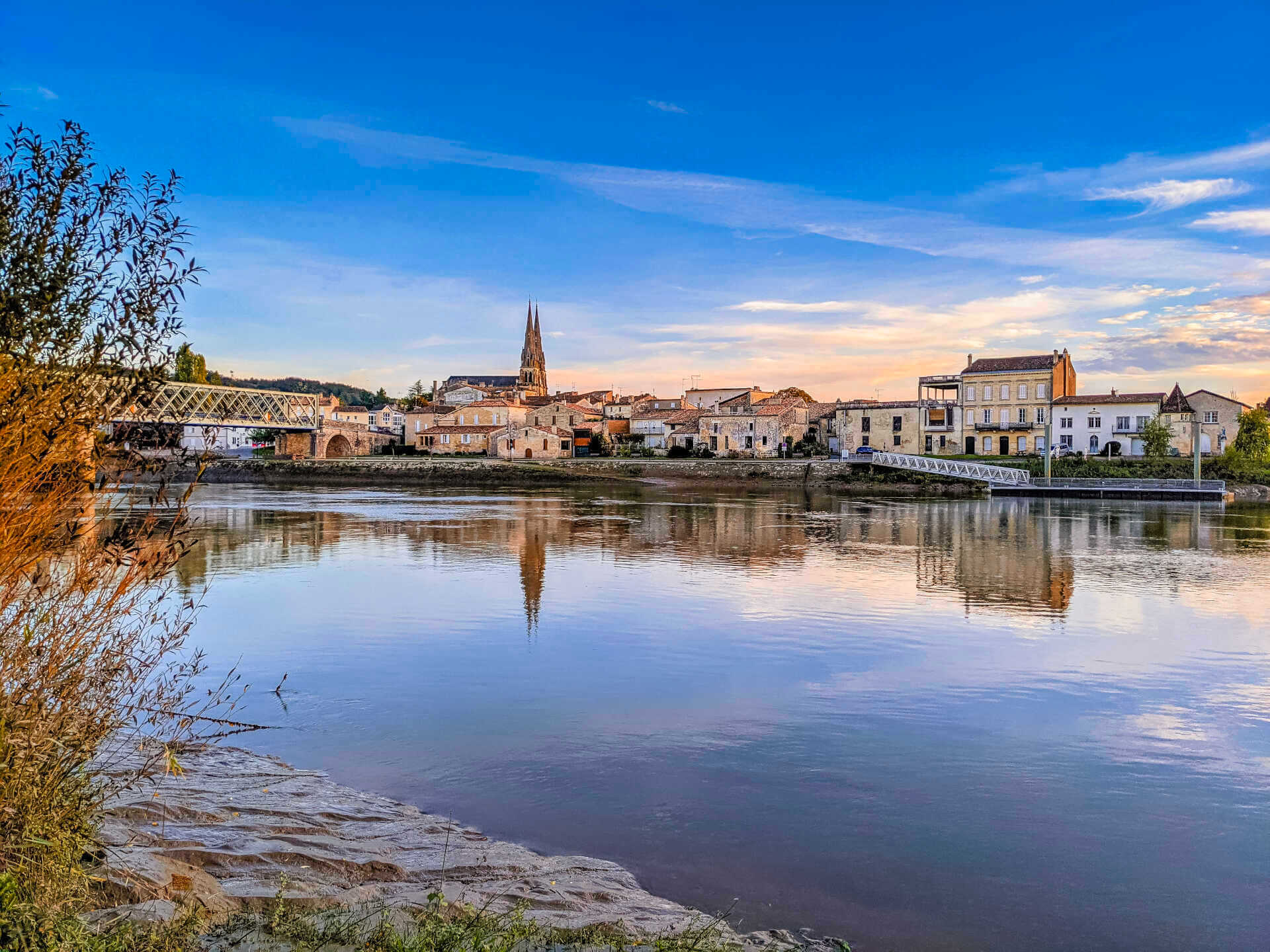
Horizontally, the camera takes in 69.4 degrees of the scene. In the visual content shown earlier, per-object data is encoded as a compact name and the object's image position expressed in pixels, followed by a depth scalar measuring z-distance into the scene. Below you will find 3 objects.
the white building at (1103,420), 66.25
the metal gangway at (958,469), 54.75
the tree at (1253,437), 60.44
